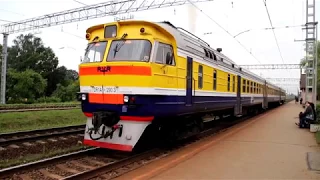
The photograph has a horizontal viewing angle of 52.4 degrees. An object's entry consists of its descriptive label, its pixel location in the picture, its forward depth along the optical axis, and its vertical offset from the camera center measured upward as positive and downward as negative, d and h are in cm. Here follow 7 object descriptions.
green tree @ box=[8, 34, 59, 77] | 7719 +918
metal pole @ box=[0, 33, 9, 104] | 3403 +290
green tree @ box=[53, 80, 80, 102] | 6097 +22
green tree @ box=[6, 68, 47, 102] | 5234 +124
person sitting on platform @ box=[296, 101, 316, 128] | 1592 -97
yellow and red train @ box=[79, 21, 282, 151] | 821 +36
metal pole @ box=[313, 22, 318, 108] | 1748 +88
